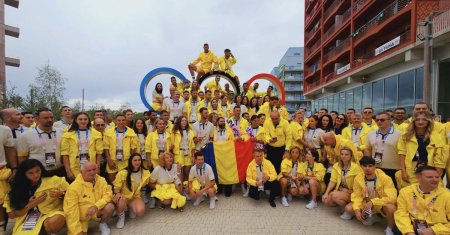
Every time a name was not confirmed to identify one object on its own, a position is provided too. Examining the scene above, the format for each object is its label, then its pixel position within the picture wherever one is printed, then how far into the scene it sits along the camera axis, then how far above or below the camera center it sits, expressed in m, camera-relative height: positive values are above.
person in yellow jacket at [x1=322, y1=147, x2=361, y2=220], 5.05 -1.26
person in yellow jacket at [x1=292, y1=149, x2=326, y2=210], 5.77 -1.30
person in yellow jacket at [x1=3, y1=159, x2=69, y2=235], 3.90 -1.30
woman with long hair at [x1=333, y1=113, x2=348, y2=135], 6.38 -0.17
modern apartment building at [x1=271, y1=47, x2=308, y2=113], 60.78 +8.60
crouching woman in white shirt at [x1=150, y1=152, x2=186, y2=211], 5.39 -1.41
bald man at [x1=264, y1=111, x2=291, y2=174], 6.46 -0.50
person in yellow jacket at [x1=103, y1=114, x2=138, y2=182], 5.18 -0.60
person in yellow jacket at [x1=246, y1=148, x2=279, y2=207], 5.86 -1.34
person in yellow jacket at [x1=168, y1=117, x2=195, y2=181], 6.10 -0.65
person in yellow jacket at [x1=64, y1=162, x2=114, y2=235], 4.04 -1.37
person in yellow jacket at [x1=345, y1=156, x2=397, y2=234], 4.34 -1.35
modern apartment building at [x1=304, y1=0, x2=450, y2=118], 15.03 +4.56
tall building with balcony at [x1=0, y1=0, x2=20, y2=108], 27.69 +8.73
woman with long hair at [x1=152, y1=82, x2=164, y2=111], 9.98 +0.71
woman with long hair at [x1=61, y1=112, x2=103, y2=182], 4.61 -0.54
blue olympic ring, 11.69 +1.80
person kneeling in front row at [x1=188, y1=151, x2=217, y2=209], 5.70 -1.45
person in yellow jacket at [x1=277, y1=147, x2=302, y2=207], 5.89 -1.33
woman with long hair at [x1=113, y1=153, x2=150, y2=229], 4.79 -1.39
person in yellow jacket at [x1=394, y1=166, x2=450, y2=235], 3.60 -1.24
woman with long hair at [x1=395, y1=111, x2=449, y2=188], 4.10 -0.48
